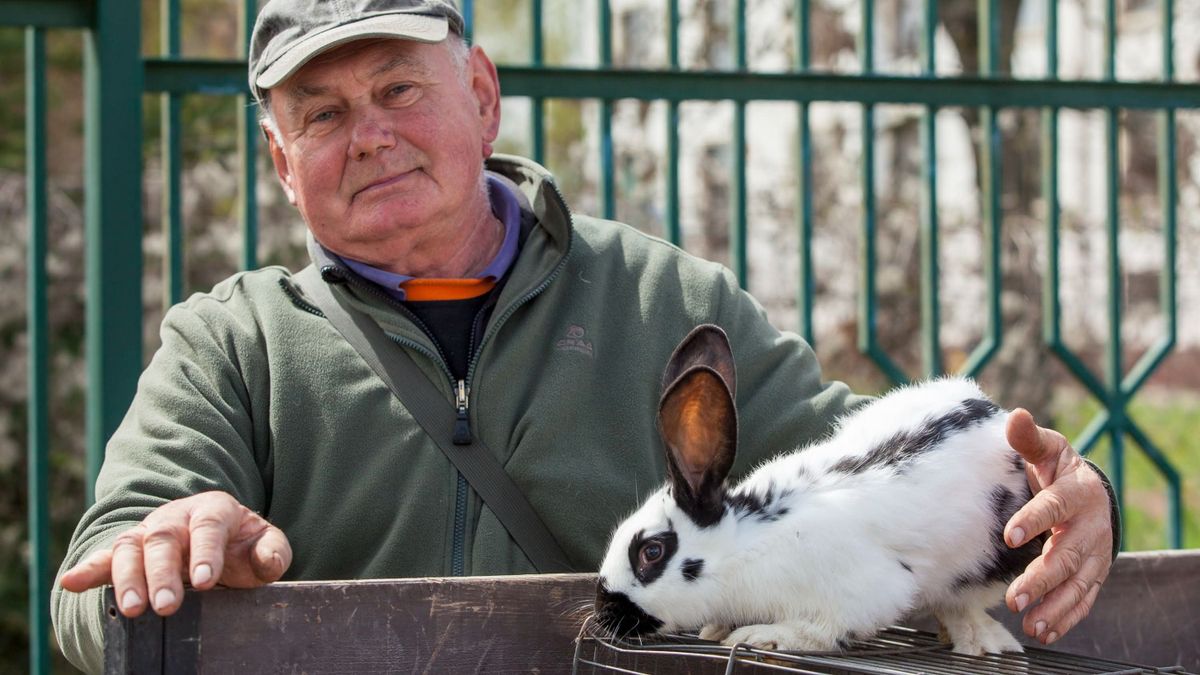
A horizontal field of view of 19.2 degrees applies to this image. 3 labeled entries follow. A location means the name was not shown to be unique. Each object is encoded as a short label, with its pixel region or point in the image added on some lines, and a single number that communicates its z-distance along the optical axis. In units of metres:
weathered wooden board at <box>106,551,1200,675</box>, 2.49
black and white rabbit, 2.55
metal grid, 2.48
